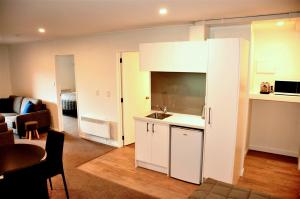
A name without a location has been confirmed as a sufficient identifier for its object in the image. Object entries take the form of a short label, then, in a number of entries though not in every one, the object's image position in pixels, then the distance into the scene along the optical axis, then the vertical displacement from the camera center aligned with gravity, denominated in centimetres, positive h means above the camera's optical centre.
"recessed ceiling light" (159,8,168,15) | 281 +86
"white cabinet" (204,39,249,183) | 297 -40
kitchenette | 304 -58
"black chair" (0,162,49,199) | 198 -99
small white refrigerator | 338 -119
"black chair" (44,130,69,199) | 296 -111
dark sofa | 577 -102
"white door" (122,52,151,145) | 500 -34
